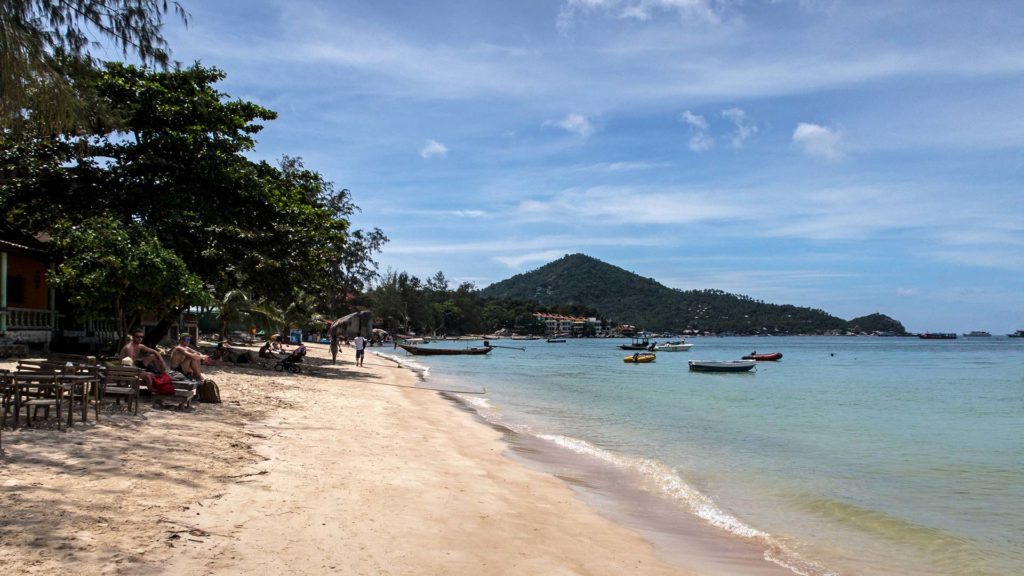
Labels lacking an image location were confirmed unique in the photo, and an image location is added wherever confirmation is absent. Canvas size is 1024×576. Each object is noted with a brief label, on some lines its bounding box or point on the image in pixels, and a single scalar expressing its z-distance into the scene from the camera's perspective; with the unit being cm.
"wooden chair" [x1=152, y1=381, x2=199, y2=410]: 1016
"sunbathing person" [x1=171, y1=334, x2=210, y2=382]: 1158
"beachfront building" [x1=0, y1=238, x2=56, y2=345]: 1689
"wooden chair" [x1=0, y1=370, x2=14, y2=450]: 760
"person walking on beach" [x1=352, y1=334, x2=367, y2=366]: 3069
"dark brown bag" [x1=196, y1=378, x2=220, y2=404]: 1148
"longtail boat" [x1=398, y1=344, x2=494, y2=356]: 5897
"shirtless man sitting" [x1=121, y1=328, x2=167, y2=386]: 1055
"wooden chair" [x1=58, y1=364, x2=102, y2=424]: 770
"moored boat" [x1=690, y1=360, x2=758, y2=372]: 4422
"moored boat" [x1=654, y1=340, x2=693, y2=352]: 8078
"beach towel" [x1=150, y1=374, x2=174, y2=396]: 1006
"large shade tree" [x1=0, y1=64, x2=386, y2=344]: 1914
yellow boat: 5475
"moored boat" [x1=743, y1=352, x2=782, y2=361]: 6115
